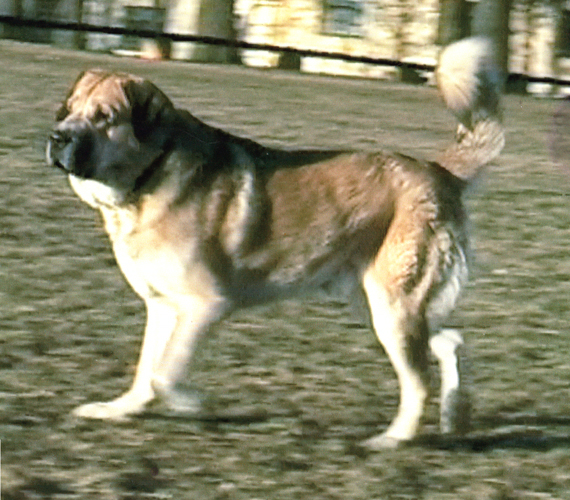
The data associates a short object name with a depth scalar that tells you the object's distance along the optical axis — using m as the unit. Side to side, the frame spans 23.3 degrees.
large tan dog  5.46
